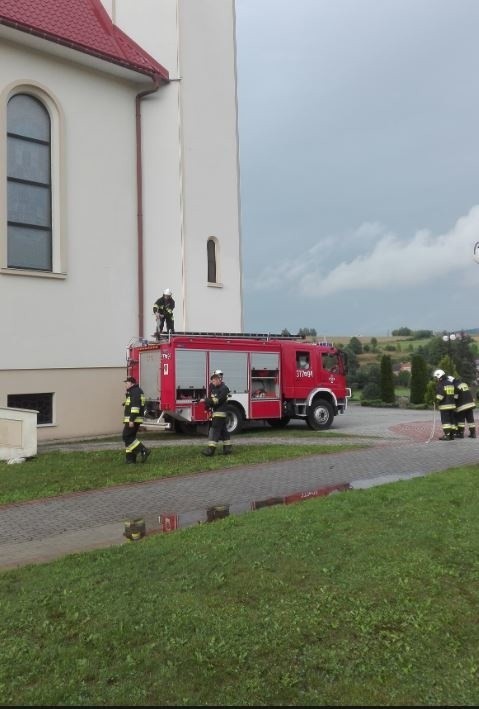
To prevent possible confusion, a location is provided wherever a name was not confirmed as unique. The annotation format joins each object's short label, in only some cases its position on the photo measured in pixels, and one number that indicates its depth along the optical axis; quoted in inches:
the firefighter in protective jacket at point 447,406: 628.4
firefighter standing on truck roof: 717.3
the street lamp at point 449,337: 1505.7
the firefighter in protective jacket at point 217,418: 520.9
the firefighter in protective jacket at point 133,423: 477.4
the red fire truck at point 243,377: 657.0
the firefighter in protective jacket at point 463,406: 638.5
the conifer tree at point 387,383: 1526.8
